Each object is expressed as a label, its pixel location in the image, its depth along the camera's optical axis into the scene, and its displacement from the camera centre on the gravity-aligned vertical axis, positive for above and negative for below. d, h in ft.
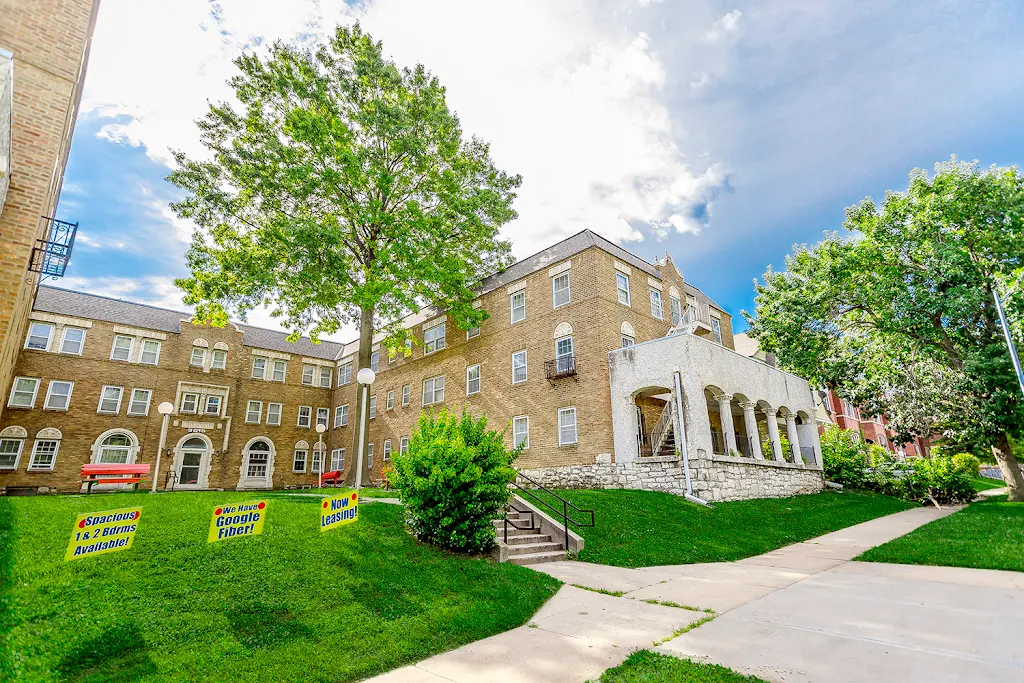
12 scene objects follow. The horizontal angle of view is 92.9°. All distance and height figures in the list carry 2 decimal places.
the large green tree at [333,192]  63.82 +36.81
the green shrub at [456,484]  27.78 -0.91
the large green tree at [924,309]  57.98 +19.85
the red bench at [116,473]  51.31 -0.02
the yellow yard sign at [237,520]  21.06 -2.16
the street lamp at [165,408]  62.64 +8.08
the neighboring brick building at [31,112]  26.43 +20.98
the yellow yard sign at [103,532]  18.11 -2.23
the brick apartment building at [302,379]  67.62 +15.80
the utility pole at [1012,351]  49.93 +10.88
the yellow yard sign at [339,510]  24.77 -2.03
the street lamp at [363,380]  50.16 +8.97
